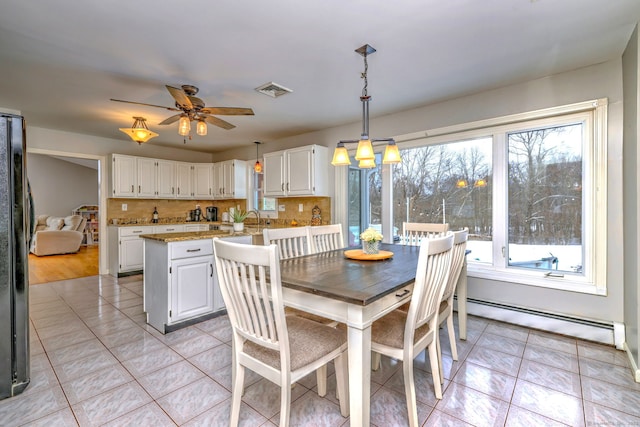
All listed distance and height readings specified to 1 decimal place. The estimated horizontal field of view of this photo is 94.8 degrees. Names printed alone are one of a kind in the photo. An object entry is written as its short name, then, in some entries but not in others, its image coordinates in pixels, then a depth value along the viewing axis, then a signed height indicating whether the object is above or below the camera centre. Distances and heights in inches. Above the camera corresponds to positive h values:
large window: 100.0 +7.8
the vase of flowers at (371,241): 87.3 -9.0
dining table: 49.9 -15.5
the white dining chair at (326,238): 103.0 -10.1
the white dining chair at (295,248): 71.1 -12.1
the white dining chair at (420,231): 114.7 -8.2
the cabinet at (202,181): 235.1 +24.6
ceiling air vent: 113.4 +48.9
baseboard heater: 97.2 -40.4
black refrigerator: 70.0 -12.1
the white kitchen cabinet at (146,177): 204.1 +24.8
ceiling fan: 102.2 +37.0
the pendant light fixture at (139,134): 130.1 +35.2
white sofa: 268.1 -21.3
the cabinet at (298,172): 168.2 +23.6
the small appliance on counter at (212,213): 248.0 -1.3
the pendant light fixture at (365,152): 82.3 +17.0
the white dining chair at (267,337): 48.8 -25.6
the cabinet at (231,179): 218.1 +24.3
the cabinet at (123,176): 193.2 +24.1
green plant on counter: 136.6 -3.1
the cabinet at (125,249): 188.5 -24.3
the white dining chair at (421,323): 57.1 -26.1
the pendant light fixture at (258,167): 195.0 +29.4
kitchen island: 107.3 -26.2
